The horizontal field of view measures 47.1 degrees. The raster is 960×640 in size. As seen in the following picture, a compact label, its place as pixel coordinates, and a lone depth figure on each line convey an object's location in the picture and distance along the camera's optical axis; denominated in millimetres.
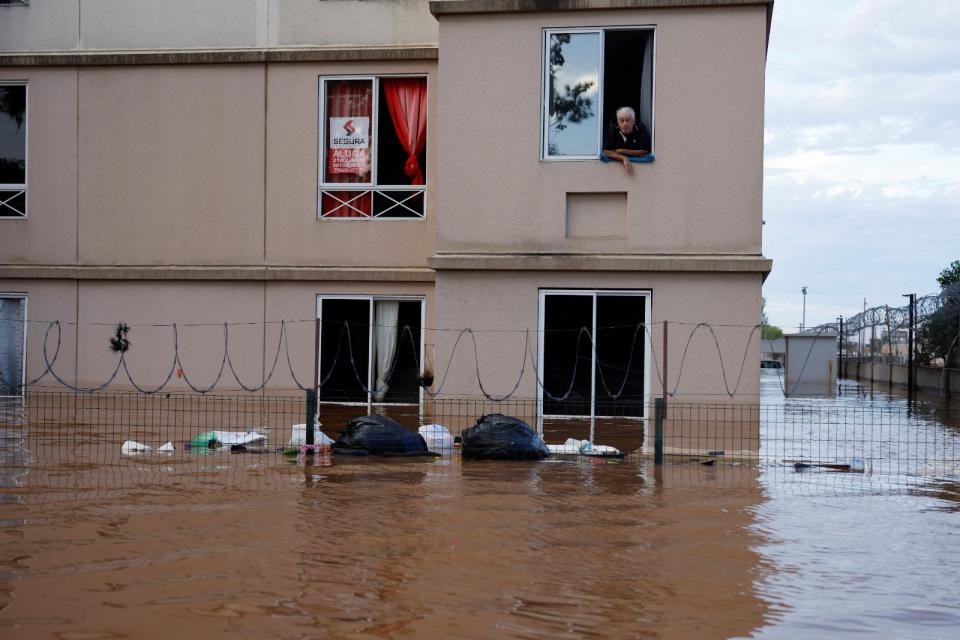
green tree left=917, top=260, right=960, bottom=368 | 25672
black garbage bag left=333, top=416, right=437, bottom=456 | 12586
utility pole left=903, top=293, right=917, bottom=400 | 26484
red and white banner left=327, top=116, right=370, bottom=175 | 19047
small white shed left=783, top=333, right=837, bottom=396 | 22047
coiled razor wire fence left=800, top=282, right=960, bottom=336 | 26031
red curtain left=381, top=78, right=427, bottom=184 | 18938
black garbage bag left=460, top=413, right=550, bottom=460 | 12414
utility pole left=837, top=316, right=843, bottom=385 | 42481
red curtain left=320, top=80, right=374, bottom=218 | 19016
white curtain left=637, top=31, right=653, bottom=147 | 16844
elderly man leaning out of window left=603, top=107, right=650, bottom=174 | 16750
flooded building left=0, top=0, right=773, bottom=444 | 16656
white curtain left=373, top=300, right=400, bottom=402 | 18766
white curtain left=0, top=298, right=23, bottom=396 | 19625
